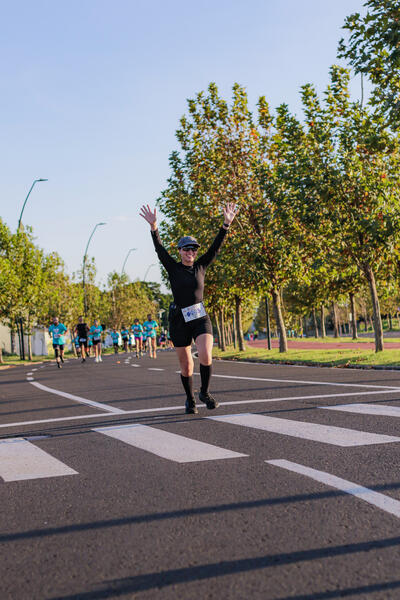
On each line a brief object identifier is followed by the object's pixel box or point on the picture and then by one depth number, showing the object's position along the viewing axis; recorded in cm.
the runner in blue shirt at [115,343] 4775
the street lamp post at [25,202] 4038
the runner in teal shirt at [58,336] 2694
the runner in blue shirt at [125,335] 4706
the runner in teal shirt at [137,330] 3969
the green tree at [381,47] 1124
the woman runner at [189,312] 809
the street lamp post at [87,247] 5954
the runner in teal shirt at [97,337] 3142
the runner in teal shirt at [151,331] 2980
